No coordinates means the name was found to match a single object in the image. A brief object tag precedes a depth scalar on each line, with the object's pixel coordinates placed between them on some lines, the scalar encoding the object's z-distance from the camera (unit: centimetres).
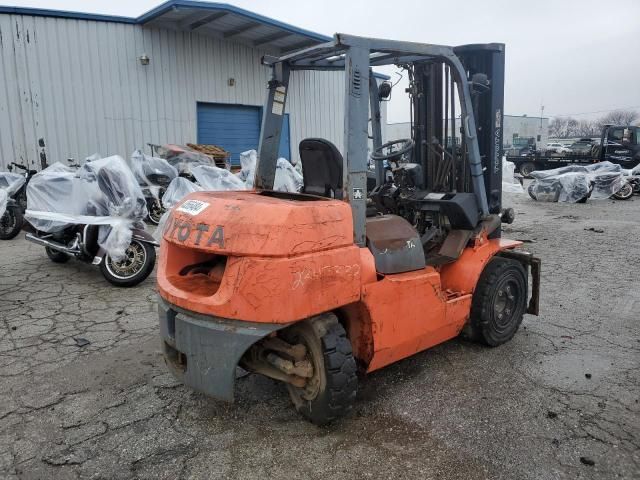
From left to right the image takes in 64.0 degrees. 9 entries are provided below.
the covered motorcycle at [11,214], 923
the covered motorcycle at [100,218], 627
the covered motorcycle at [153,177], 1048
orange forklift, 289
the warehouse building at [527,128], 4911
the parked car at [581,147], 2202
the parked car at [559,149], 2297
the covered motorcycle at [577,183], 1603
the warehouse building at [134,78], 1120
